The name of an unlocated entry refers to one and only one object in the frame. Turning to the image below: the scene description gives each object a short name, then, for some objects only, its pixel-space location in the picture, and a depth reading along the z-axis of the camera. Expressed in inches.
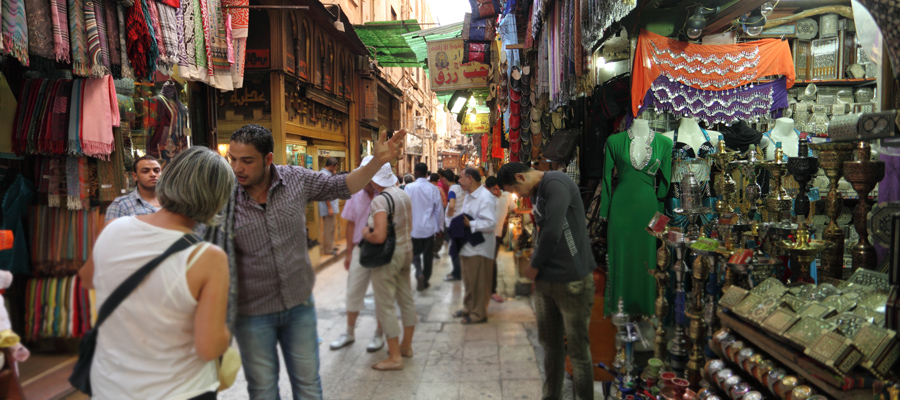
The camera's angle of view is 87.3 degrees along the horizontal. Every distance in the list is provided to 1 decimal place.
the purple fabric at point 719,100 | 153.3
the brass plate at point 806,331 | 63.2
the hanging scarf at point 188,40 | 187.3
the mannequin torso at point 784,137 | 180.7
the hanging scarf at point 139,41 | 146.7
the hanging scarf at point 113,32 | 141.2
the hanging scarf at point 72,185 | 149.5
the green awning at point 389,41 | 474.0
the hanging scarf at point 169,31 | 165.3
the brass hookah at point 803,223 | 83.1
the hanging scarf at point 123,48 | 144.3
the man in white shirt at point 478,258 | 225.1
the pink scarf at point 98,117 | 144.3
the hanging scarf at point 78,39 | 129.7
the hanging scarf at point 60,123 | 141.3
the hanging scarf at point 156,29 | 157.6
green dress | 154.7
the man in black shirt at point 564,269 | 119.6
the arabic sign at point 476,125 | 579.8
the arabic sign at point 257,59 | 335.0
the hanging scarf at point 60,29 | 124.0
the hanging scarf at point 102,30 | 137.1
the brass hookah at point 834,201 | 76.8
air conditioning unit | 580.4
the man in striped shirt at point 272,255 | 92.5
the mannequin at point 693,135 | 170.7
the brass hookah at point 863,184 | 71.1
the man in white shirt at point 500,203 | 255.3
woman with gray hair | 60.8
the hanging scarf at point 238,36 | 245.0
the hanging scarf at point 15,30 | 110.4
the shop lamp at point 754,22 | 170.2
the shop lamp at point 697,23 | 152.3
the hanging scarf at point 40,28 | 119.0
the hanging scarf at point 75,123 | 143.3
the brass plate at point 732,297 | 83.8
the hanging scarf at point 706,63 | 151.3
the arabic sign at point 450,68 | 381.7
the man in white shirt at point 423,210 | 247.1
